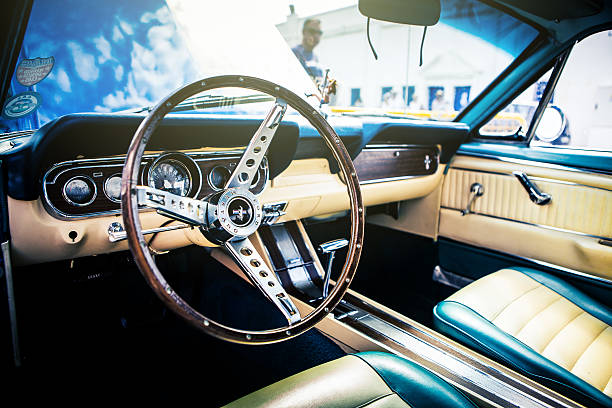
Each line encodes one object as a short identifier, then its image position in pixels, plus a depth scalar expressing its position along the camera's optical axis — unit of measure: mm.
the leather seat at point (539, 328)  1314
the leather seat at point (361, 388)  1021
